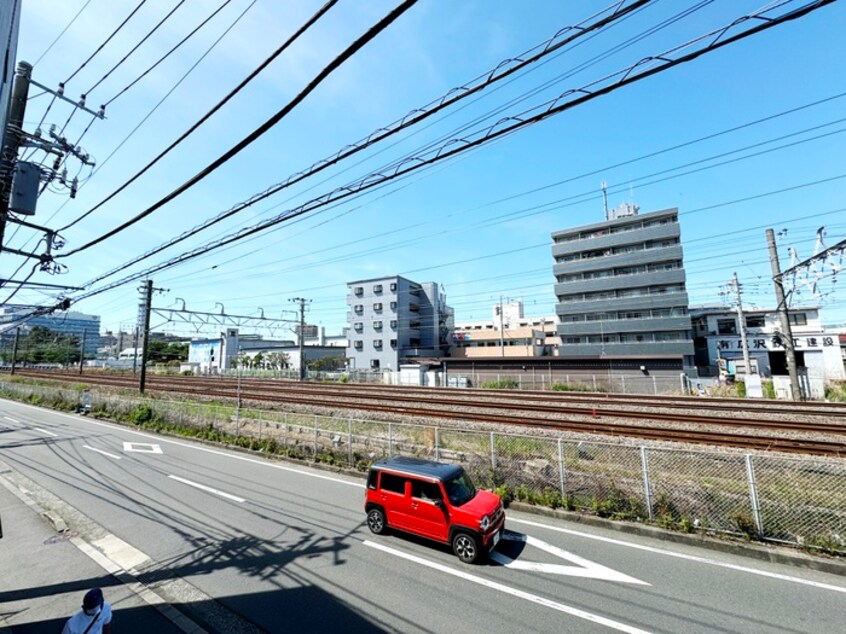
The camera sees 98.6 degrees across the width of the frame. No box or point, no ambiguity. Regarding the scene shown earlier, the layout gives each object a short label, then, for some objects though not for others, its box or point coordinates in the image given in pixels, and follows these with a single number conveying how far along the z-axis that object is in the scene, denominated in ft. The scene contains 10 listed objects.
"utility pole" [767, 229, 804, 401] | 74.18
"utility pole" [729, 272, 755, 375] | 95.52
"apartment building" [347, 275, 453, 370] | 179.83
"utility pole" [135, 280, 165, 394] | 90.59
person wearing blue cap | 11.39
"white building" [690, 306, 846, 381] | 124.67
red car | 21.21
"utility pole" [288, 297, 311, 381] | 146.30
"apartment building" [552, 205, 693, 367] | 134.51
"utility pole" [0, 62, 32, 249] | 26.03
